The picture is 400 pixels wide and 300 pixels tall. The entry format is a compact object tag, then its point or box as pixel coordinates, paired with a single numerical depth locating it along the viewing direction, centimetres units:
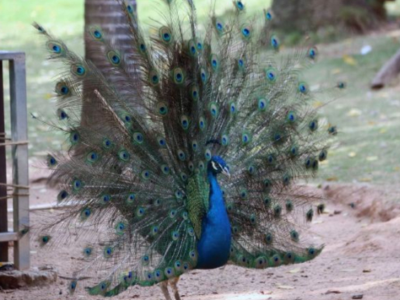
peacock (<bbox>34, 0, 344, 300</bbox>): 1114
